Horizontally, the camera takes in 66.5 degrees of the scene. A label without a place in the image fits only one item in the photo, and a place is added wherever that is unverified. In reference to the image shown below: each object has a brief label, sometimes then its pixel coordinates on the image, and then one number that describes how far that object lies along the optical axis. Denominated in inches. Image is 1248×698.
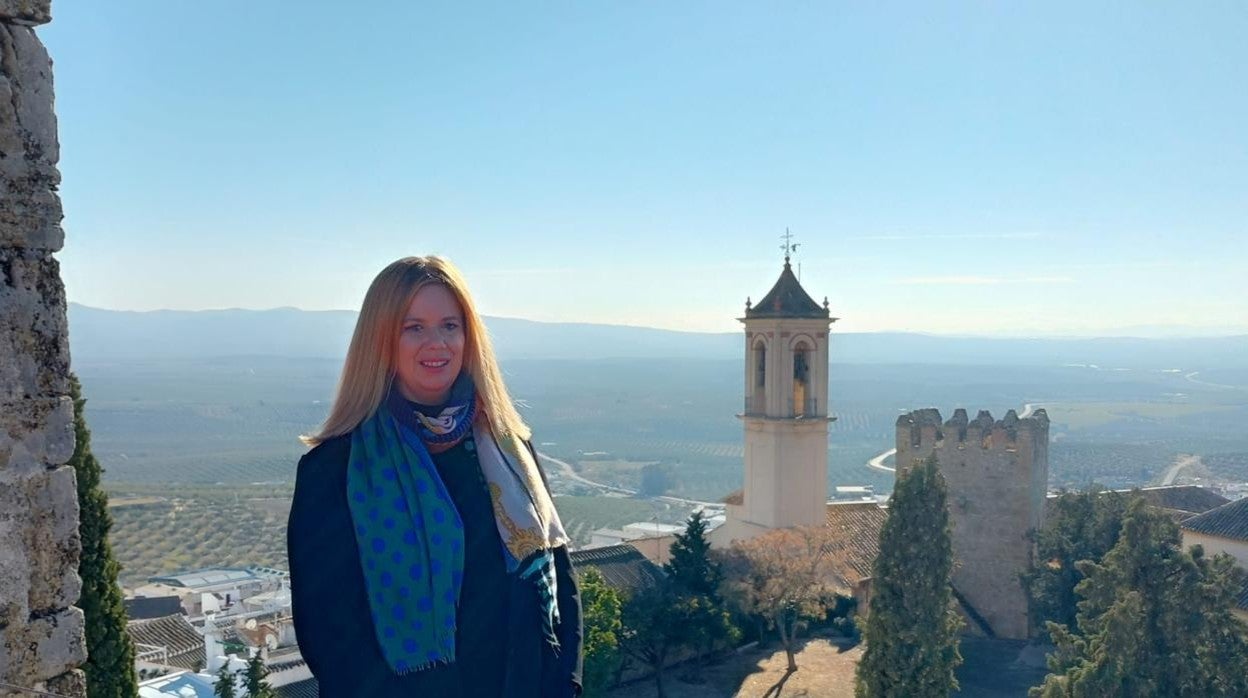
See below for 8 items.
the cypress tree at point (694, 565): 731.4
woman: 75.9
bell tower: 910.4
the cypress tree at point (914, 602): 551.5
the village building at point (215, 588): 1065.5
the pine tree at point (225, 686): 393.7
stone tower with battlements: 828.6
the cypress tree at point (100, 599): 293.3
